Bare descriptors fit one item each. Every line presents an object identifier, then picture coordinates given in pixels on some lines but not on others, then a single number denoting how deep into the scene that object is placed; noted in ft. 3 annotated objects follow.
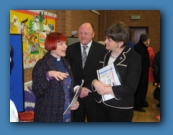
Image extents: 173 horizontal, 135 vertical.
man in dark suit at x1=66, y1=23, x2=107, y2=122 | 6.56
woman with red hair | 5.77
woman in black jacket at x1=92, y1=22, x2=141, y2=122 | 5.99
